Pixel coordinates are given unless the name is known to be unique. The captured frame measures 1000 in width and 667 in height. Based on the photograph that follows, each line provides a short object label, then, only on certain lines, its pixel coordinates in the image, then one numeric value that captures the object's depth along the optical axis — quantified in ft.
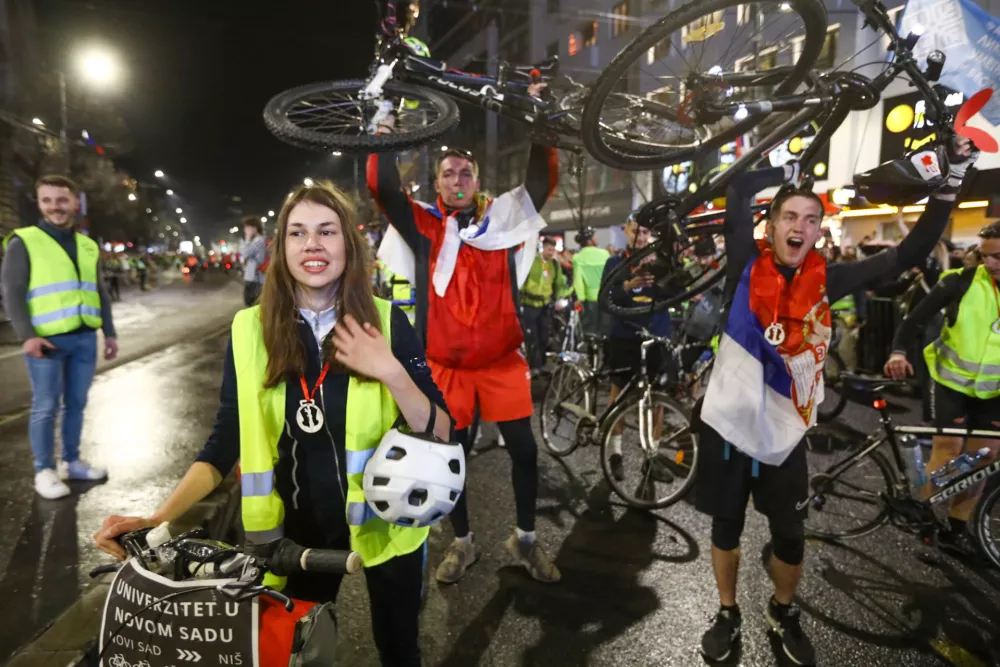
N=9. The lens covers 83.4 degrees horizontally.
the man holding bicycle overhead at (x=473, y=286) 10.00
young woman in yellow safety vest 5.38
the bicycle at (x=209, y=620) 3.92
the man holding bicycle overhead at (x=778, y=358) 8.10
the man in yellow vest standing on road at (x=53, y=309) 13.29
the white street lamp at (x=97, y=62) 63.26
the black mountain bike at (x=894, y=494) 10.97
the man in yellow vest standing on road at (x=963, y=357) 11.46
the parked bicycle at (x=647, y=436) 14.40
